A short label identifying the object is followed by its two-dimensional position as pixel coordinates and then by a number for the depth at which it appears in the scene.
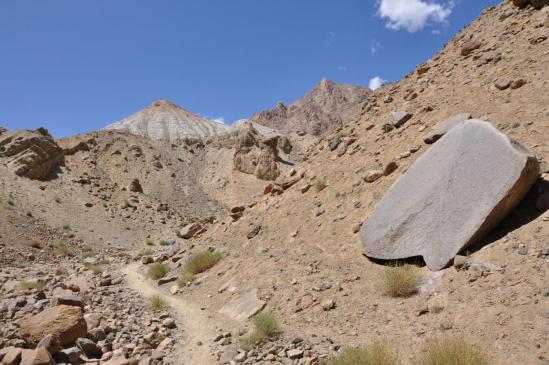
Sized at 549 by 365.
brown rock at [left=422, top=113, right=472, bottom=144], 9.29
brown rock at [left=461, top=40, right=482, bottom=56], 13.66
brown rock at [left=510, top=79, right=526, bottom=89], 9.51
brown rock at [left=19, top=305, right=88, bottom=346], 5.93
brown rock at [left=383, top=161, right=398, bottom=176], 9.74
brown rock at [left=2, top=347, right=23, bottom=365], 5.05
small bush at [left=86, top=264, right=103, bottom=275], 14.08
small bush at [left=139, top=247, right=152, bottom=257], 18.90
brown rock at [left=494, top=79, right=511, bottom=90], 9.91
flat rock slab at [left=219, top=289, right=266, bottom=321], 7.73
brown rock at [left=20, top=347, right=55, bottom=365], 5.02
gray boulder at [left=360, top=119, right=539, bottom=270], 6.02
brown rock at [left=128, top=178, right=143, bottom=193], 32.26
